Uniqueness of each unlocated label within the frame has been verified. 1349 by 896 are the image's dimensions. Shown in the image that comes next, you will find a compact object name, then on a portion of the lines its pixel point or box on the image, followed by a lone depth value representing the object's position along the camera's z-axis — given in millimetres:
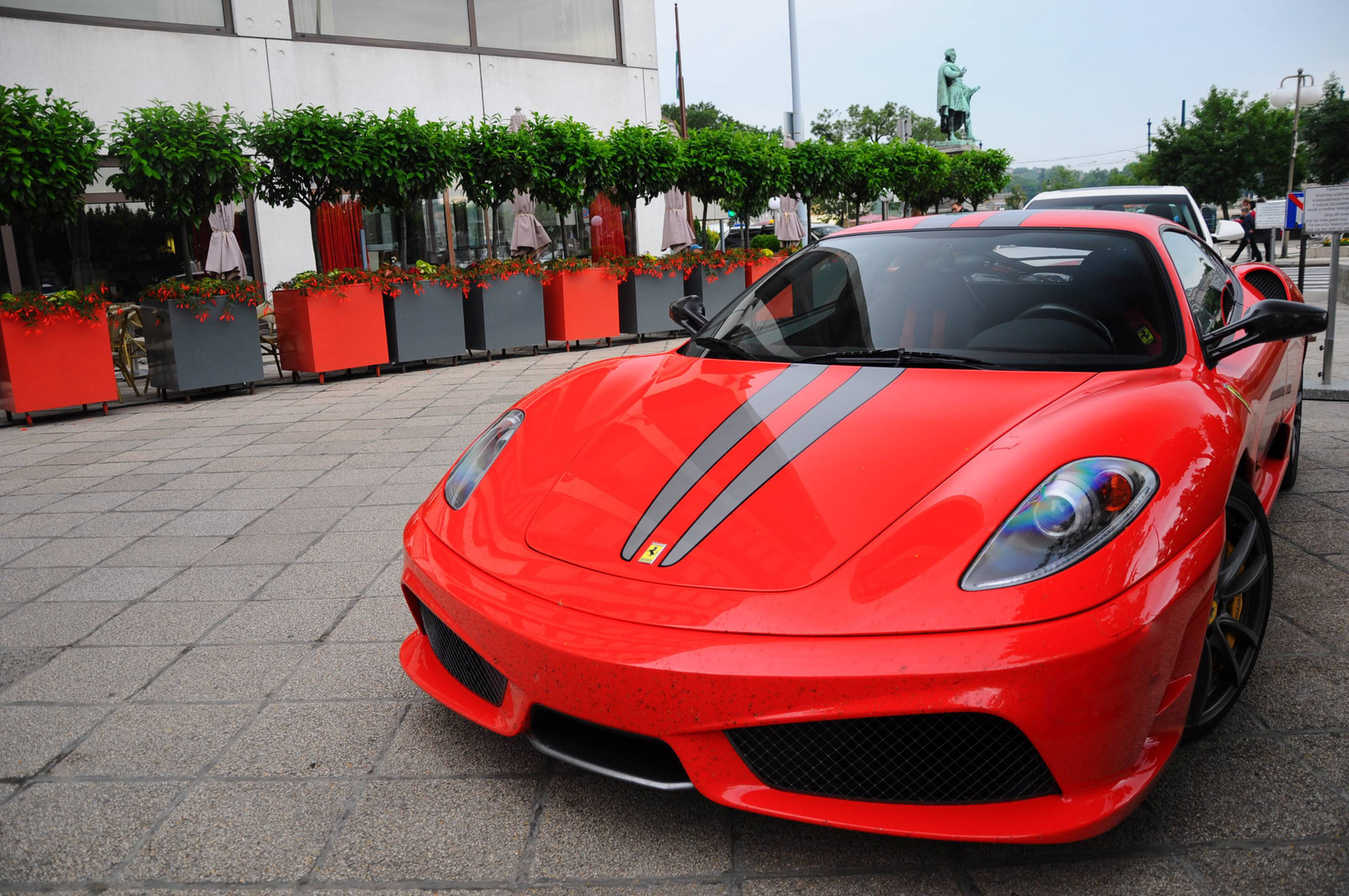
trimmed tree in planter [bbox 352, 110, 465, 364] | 10820
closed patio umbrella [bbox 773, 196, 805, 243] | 15836
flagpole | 40156
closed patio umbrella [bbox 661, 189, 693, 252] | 14094
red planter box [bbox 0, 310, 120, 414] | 8430
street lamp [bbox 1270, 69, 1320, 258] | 24406
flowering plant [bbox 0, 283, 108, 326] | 8414
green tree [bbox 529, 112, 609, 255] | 12070
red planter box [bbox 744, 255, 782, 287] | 14523
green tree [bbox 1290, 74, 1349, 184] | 36188
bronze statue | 31641
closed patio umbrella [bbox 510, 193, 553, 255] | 12609
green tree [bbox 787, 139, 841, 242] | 14797
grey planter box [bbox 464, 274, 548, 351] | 11859
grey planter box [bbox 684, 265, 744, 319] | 13852
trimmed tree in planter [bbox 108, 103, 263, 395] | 9133
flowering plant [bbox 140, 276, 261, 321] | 9469
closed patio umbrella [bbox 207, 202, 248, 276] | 9898
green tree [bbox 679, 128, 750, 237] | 13359
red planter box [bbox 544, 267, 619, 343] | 12484
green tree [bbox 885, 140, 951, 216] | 17203
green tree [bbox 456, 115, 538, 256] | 11625
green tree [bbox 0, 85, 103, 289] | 8102
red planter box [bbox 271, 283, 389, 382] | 10383
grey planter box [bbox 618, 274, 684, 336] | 13227
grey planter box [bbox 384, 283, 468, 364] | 11148
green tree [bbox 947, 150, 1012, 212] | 23547
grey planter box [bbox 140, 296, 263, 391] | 9438
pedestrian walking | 22377
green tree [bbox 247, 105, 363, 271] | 10297
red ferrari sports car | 1787
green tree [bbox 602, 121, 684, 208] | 12625
